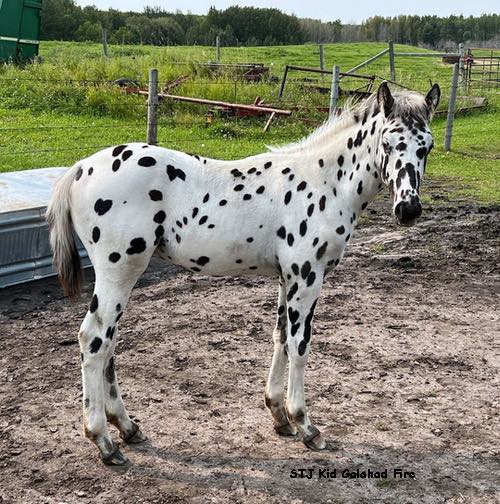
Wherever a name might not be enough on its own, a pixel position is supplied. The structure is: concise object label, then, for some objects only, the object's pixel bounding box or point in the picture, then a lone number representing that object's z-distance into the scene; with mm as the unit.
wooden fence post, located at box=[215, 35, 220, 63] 24417
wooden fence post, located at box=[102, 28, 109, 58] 26456
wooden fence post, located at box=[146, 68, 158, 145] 9922
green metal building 21469
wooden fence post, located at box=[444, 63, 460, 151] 14492
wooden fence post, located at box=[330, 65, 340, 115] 12586
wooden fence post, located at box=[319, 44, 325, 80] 24984
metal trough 6230
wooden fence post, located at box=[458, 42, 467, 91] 23516
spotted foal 3740
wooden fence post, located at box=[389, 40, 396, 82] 21953
